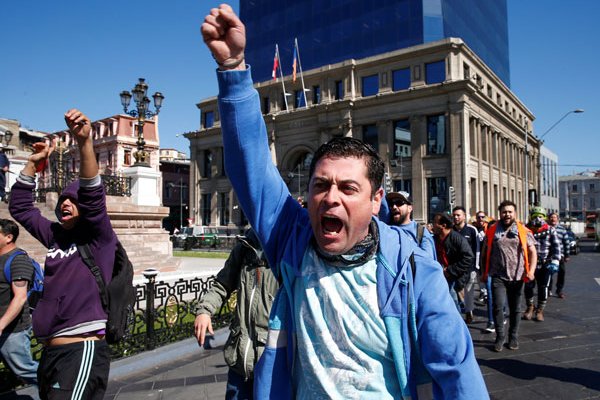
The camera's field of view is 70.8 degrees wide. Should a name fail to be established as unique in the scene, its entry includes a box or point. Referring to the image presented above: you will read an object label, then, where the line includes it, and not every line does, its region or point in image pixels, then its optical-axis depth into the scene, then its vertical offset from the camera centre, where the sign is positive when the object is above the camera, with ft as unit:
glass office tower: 136.67 +65.60
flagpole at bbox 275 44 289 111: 140.36 +38.76
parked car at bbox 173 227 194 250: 104.38 -7.86
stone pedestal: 47.67 +2.95
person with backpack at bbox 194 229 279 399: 9.14 -2.25
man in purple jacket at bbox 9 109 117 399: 8.52 -1.75
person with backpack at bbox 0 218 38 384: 11.41 -2.40
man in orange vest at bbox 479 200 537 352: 20.16 -2.82
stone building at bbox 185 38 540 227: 115.65 +26.85
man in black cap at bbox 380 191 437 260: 13.88 -0.16
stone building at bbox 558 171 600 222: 321.93 +10.08
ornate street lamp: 47.36 +12.27
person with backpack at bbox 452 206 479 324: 26.71 -2.16
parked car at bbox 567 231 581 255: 84.34 -8.97
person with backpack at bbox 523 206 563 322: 26.99 -3.25
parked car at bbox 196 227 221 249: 113.95 -8.25
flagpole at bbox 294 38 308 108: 138.25 +39.65
